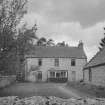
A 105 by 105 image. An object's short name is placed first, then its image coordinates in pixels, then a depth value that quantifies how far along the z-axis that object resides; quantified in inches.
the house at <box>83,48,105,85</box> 774.9
